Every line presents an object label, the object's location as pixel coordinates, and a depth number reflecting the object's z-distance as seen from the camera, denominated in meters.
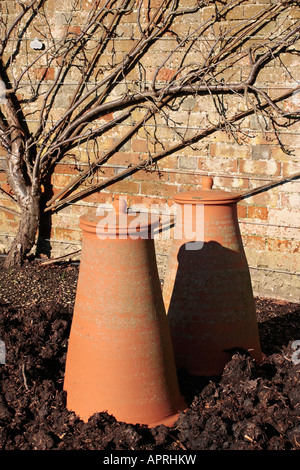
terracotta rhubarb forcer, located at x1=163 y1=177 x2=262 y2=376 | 3.01
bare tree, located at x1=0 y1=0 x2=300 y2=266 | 4.46
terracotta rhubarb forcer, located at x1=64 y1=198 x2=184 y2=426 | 2.49
